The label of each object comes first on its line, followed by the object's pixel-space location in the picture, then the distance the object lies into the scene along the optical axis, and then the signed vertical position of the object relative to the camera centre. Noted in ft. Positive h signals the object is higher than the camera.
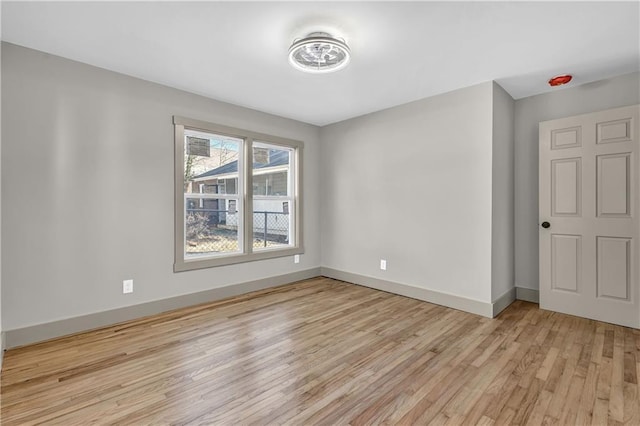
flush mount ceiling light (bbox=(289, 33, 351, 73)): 7.62 +4.28
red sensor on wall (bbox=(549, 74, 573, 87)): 10.15 +4.47
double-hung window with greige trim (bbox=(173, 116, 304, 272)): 11.29 +0.56
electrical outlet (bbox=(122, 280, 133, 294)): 10.07 -2.44
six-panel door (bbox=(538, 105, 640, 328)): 9.67 -0.12
